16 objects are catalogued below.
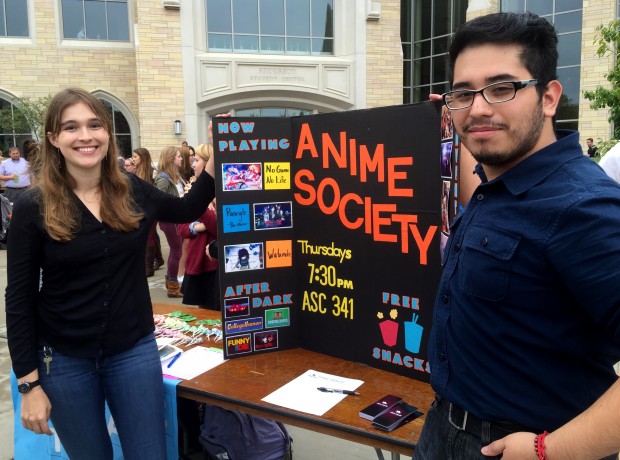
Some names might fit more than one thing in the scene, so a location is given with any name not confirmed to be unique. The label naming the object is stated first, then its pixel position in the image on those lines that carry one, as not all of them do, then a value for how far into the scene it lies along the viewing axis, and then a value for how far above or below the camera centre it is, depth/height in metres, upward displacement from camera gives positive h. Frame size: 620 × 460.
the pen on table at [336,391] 1.99 -0.88
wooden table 1.72 -0.89
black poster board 1.97 -0.26
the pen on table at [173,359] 2.33 -0.88
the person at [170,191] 5.84 -0.21
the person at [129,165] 8.89 +0.16
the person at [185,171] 5.99 +0.02
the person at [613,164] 2.35 +0.01
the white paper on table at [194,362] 2.25 -0.89
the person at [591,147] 13.58 +0.54
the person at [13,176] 10.05 -0.01
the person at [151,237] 6.43 -0.91
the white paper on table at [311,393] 1.90 -0.89
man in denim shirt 0.92 -0.20
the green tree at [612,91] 5.74 +0.91
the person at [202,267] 3.78 -0.71
